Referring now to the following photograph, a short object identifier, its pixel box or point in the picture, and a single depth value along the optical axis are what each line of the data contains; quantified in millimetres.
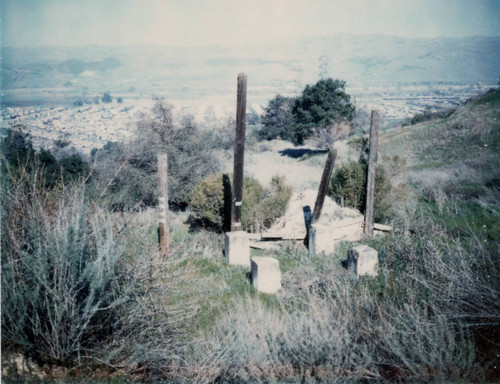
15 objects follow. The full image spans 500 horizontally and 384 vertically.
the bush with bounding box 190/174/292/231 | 9883
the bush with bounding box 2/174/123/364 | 3211
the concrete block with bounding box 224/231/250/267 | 7630
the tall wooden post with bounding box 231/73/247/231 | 7677
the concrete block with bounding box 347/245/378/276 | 6504
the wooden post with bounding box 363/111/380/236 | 9297
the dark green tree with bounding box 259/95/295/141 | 33500
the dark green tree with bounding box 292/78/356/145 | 27375
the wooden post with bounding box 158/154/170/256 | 7508
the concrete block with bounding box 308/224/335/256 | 8172
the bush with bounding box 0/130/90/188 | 12345
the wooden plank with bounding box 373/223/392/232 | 9544
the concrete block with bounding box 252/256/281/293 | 6094
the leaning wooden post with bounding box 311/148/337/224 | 8820
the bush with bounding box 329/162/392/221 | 10984
